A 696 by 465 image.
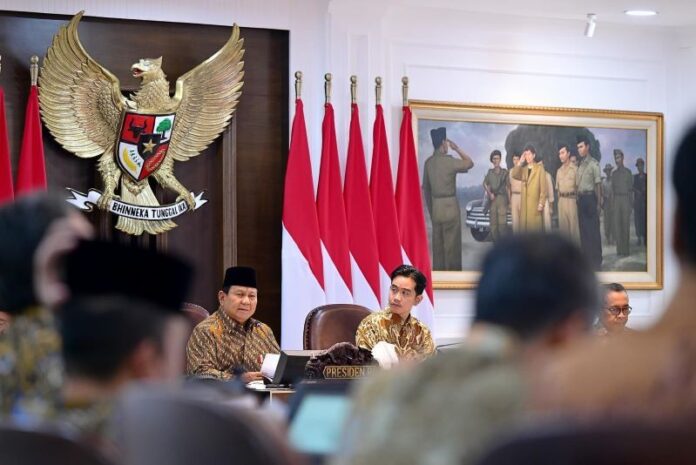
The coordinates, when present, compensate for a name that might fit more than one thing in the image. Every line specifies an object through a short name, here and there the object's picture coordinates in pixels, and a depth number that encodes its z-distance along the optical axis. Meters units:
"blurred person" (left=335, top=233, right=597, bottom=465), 2.84
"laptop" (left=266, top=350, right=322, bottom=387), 10.92
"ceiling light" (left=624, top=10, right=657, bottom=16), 17.99
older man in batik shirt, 12.94
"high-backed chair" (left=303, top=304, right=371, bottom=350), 14.20
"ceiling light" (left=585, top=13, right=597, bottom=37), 17.78
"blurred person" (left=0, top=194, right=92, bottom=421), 3.99
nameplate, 10.42
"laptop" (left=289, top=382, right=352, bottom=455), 4.49
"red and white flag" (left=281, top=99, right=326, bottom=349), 16.40
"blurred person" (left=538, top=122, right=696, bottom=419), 2.81
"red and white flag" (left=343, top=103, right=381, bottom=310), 16.64
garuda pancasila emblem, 15.61
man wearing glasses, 13.84
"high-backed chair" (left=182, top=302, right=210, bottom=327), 13.57
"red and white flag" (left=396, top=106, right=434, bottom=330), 17.02
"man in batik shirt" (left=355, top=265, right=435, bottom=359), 13.05
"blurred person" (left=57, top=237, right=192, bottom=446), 3.67
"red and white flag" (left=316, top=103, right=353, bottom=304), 16.58
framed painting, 17.92
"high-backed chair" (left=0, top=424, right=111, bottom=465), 3.31
